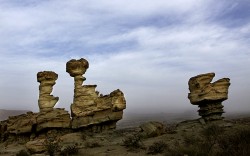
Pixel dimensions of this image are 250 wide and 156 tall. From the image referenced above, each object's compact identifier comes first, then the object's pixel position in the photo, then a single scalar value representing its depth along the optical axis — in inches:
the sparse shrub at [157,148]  601.6
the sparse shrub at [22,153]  665.9
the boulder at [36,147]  689.7
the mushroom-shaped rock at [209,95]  852.1
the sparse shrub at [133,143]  659.8
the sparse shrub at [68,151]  634.8
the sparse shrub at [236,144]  415.1
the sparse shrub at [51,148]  638.5
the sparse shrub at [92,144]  715.6
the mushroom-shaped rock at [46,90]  921.5
